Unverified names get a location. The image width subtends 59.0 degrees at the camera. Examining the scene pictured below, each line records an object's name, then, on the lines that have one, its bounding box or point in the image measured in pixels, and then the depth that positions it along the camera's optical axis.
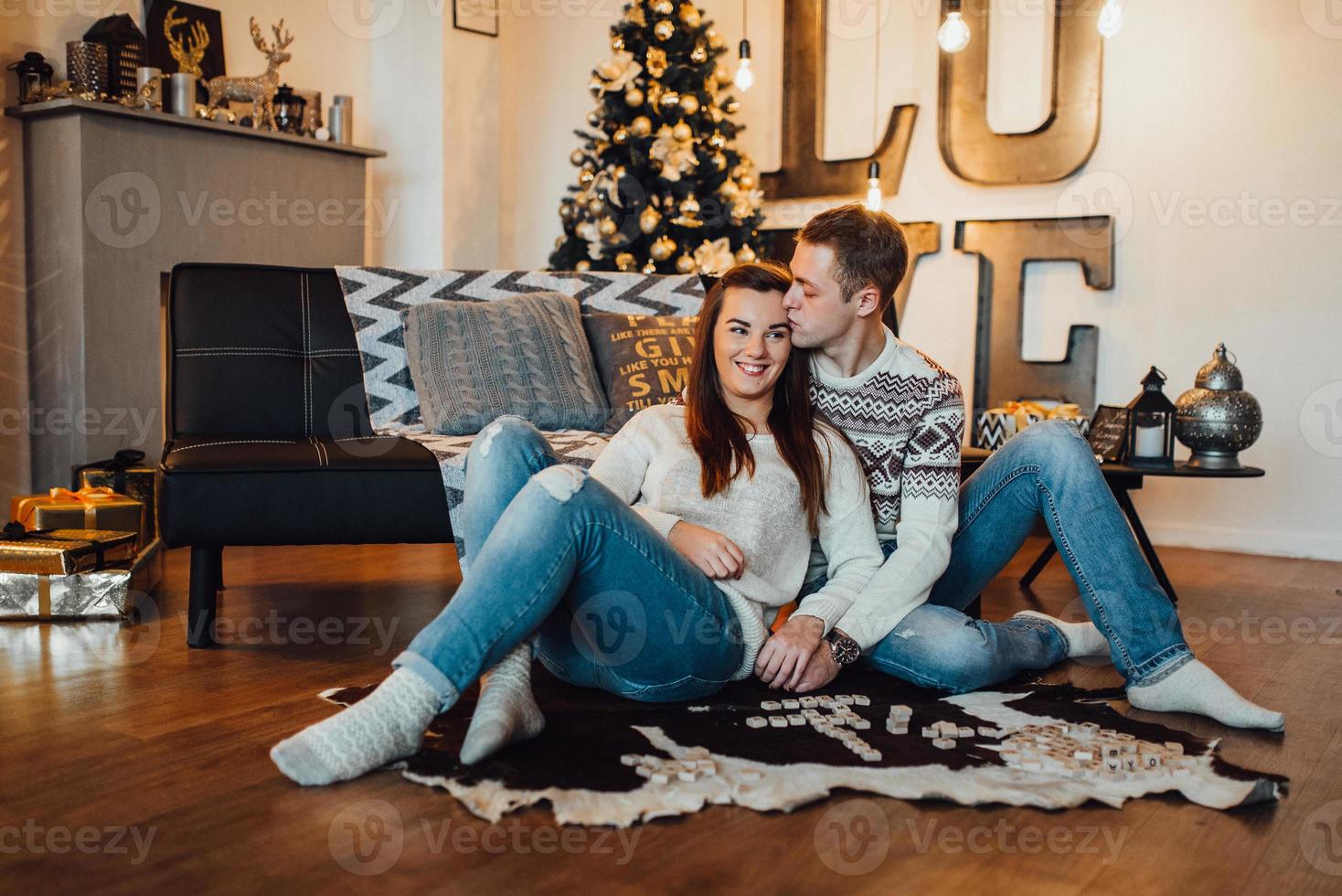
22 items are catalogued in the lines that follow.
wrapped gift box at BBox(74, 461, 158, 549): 3.36
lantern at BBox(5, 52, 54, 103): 3.70
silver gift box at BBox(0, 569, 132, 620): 2.50
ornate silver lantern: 3.18
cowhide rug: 1.48
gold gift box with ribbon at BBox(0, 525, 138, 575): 2.49
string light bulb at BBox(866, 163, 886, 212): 4.39
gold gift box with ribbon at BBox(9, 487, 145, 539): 2.74
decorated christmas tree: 4.45
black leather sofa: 2.28
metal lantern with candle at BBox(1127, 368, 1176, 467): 3.17
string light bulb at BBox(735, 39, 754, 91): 4.31
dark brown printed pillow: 2.97
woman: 1.49
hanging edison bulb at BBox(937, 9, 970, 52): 3.80
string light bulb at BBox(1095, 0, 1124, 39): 3.56
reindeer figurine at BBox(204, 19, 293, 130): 4.14
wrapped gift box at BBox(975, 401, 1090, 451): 3.31
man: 1.86
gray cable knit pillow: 2.79
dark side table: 3.03
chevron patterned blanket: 2.87
